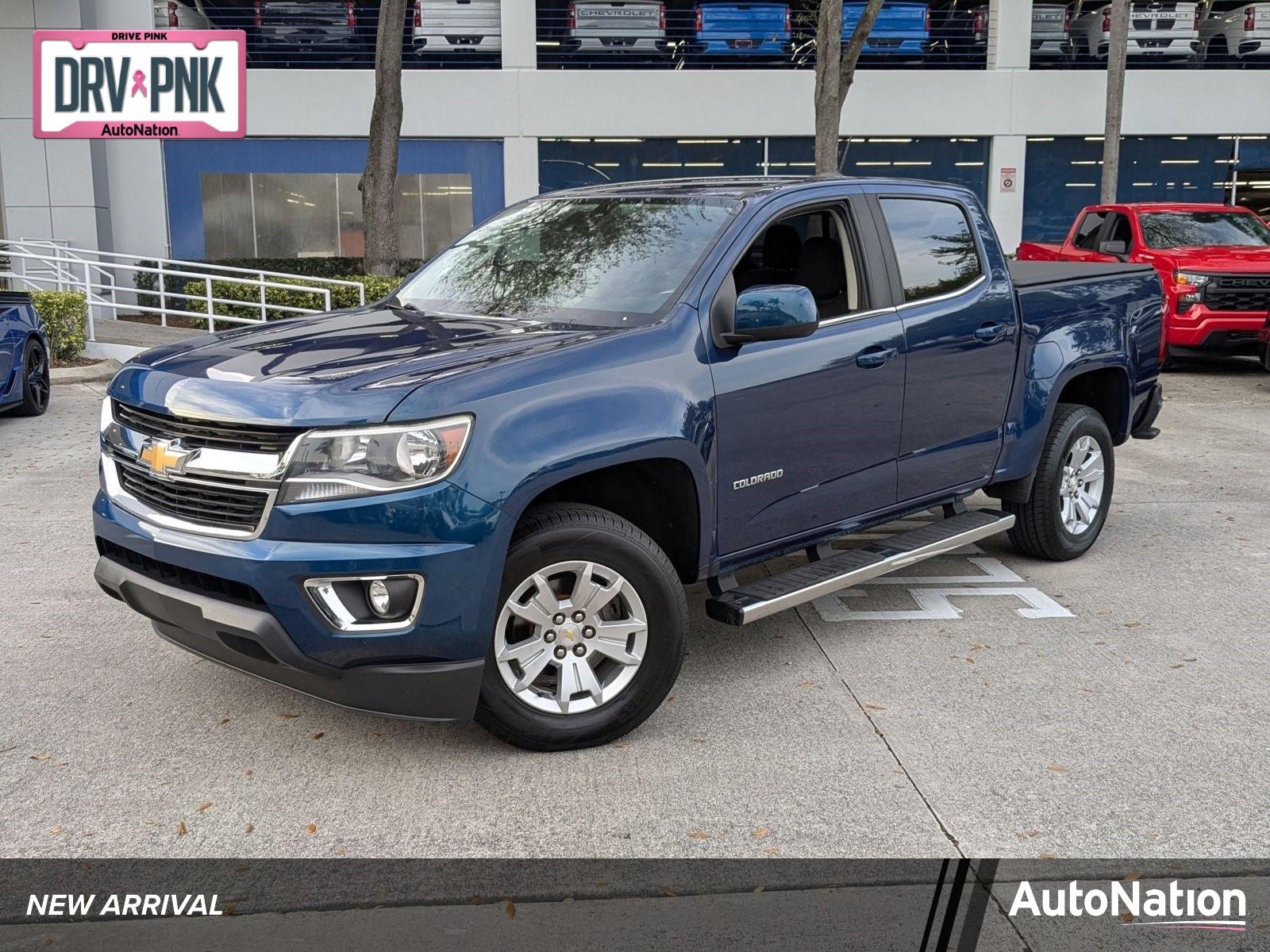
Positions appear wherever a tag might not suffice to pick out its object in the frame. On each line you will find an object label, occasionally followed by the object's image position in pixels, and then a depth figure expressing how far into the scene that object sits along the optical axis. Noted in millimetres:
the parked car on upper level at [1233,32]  27062
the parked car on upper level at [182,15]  25531
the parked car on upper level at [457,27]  25406
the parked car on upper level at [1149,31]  26766
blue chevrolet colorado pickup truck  3775
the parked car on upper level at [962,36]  26500
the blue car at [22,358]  10555
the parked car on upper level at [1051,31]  26922
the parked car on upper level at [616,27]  25391
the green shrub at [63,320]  14477
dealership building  25266
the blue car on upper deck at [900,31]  25859
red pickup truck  14094
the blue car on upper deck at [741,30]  25781
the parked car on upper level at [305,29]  25391
